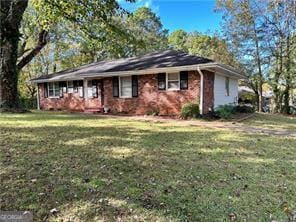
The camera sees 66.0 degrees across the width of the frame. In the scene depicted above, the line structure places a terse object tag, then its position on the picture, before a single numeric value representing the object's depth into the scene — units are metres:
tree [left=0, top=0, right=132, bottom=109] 6.81
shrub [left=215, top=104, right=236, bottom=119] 10.86
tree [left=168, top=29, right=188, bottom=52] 32.26
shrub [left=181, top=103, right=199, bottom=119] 10.51
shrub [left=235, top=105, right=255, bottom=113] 14.05
